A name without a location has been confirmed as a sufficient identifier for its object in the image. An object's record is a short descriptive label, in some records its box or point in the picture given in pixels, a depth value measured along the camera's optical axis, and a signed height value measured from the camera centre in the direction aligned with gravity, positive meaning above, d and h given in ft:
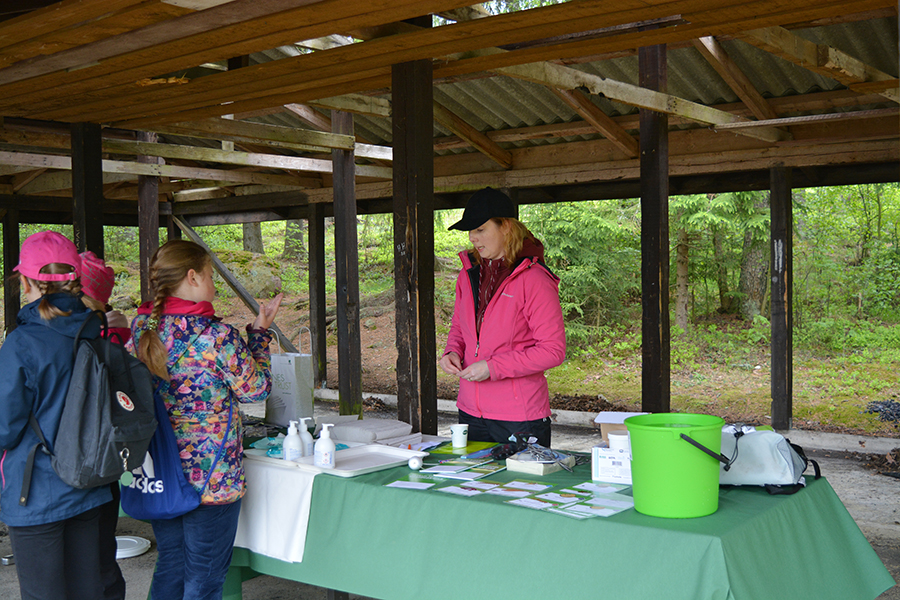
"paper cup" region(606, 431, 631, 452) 9.11 -1.88
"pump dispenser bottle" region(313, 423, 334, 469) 9.98 -2.11
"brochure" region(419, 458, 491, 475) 9.92 -2.35
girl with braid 9.21 -1.29
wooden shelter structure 10.89 +3.73
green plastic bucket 7.21 -1.79
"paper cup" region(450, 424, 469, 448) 10.97 -2.14
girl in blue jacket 8.23 -1.42
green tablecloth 7.09 -2.72
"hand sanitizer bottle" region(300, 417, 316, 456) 10.66 -2.11
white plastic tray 9.91 -2.35
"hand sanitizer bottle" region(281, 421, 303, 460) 10.43 -2.13
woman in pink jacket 10.99 -0.68
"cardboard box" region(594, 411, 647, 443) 9.64 -1.73
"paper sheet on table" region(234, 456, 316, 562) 9.96 -2.93
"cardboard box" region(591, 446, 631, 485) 9.07 -2.15
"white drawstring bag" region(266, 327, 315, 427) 12.23 -1.58
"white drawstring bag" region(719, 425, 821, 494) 8.44 -2.00
